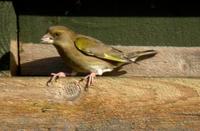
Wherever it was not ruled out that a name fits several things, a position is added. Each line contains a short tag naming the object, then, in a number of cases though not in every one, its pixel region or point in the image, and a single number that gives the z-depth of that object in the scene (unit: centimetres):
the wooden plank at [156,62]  700
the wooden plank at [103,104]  621
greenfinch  687
